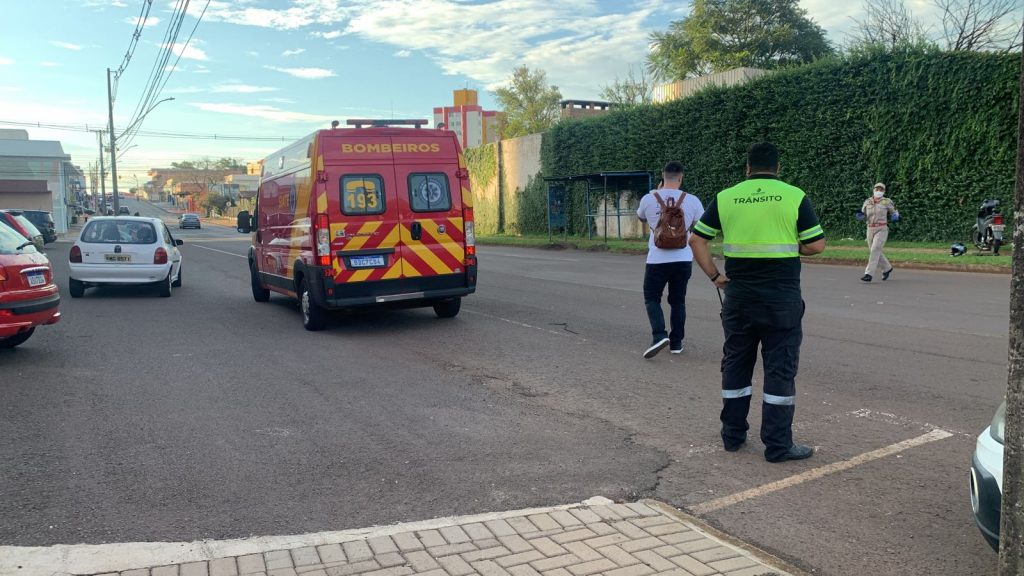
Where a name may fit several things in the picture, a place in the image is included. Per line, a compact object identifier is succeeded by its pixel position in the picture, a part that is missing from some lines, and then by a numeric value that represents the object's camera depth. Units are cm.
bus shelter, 2847
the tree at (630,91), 5133
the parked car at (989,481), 302
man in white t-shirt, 781
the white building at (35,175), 6244
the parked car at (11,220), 1569
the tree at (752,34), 4794
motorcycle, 1681
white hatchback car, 1405
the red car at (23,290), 779
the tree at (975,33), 2906
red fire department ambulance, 977
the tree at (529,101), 7081
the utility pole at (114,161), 4290
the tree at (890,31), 3088
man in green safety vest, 484
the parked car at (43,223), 3528
